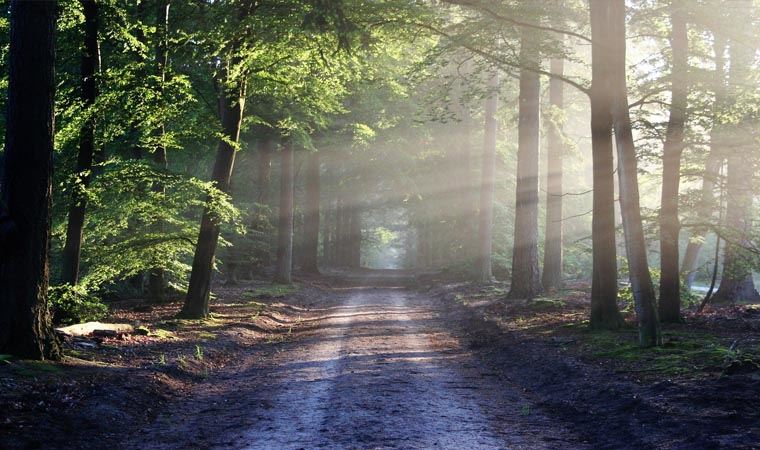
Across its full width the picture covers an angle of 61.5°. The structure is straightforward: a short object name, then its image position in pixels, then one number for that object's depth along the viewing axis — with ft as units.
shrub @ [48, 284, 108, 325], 40.81
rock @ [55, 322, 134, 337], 38.68
